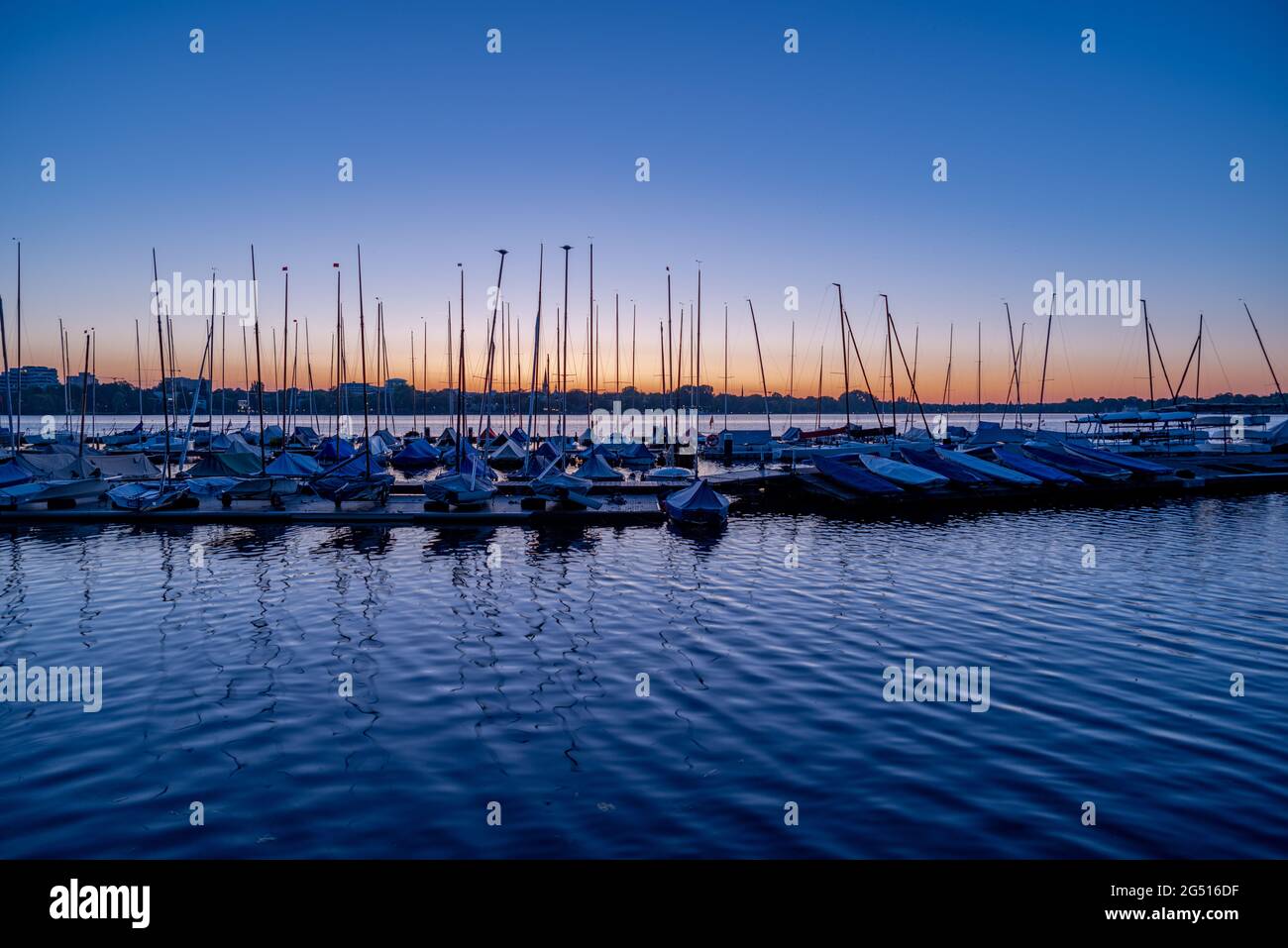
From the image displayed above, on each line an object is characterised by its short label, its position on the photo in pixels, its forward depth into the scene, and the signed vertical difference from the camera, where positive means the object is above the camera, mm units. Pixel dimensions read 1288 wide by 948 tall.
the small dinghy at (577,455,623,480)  53875 -2588
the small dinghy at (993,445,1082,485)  51903 -2652
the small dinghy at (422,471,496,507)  40125 -2852
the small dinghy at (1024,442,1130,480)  54500 -2472
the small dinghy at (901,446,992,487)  49906 -2491
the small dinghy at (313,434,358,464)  63156 -1169
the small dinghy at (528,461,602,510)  41156 -2982
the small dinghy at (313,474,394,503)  42188 -2821
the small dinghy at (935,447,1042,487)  50906 -2675
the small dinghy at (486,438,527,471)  75812 -2058
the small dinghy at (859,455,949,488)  48228 -2776
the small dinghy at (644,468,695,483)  51469 -2779
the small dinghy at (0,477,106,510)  39688 -2736
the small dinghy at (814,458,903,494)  48312 -3054
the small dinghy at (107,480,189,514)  38656 -2874
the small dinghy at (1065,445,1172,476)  55156 -2469
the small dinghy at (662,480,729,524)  38469 -3657
